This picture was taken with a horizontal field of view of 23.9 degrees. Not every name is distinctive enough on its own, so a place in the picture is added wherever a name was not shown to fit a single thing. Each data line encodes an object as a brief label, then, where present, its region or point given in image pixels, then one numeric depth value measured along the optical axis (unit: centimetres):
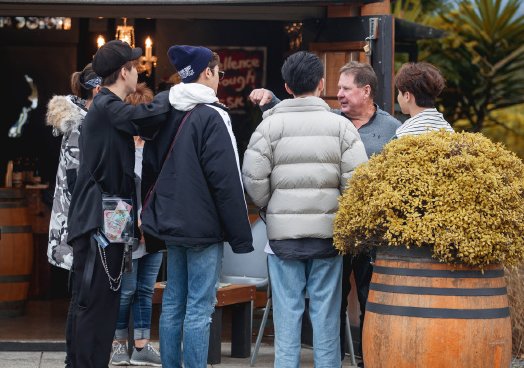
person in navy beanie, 600
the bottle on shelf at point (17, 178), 1192
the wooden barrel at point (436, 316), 505
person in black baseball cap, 615
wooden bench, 810
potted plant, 508
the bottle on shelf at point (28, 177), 1218
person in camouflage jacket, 703
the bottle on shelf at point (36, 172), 1221
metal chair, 934
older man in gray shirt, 718
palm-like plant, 1814
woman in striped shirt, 626
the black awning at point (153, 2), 839
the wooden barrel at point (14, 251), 1007
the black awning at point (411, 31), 1303
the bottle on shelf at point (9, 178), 1204
